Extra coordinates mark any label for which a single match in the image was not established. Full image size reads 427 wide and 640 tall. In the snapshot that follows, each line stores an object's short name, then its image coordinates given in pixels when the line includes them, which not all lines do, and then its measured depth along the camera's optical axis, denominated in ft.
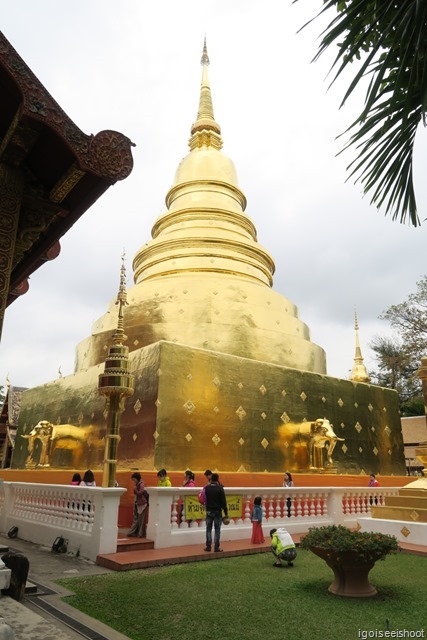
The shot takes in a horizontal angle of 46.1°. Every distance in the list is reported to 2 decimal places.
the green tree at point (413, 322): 85.97
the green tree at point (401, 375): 92.07
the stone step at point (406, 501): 29.05
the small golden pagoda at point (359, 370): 69.97
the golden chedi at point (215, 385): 37.11
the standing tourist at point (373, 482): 42.24
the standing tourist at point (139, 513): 27.12
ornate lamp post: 27.58
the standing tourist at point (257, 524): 27.04
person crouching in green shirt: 21.94
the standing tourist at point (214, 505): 24.88
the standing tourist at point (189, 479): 29.60
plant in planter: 16.66
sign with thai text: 27.14
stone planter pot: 16.80
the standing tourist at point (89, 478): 31.19
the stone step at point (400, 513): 28.43
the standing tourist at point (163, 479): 29.19
